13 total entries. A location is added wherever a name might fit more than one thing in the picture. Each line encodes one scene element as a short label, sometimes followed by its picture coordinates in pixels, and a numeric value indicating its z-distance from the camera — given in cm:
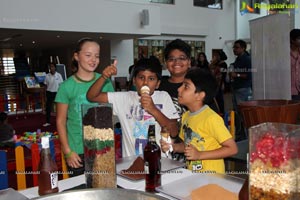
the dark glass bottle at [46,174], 116
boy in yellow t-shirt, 149
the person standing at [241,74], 466
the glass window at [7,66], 1434
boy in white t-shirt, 174
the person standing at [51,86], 793
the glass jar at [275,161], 79
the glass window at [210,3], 1459
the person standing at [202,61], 624
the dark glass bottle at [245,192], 89
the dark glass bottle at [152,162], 122
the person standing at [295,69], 345
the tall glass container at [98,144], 116
